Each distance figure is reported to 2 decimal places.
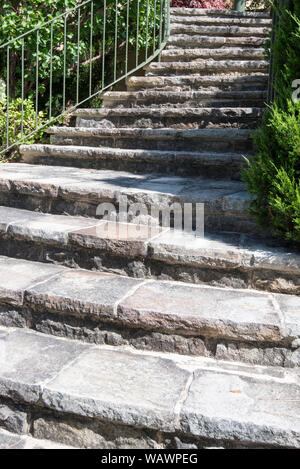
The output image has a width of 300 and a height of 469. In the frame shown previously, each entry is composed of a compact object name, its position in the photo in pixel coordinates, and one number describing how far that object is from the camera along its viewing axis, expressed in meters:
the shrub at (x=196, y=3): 7.25
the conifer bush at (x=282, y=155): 1.96
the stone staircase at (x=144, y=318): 1.54
